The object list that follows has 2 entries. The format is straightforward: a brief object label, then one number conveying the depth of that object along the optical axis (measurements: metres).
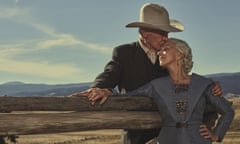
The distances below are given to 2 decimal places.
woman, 4.06
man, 4.46
